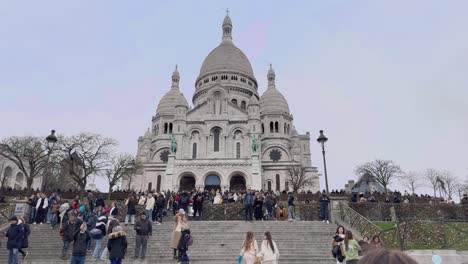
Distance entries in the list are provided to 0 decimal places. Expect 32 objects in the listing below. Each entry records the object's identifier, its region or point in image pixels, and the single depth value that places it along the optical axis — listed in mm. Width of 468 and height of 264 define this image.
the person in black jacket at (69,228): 12282
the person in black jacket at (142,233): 12773
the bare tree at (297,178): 44791
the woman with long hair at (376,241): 8734
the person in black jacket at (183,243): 11250
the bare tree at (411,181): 69775
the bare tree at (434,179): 66912
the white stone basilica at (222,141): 44844
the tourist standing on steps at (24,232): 11762
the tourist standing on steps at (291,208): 19297
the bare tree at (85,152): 37406
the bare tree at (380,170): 51384
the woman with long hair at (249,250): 8656
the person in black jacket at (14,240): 11336
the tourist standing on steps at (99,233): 12170
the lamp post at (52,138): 19933
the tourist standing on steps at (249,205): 19469
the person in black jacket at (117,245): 10289
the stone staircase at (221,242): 13336
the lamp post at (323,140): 20719
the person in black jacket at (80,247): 10461
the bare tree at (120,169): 39609
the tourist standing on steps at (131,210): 17467
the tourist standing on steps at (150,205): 17656
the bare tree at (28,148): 36856
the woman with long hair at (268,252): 8641
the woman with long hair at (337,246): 10078
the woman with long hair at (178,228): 11539
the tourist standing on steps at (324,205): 18841
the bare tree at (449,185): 67562
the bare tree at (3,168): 51650
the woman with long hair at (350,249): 9195
